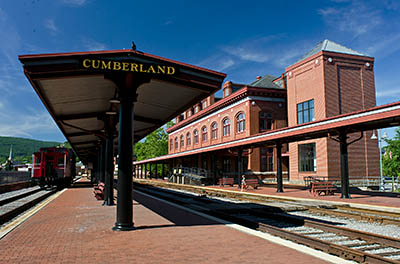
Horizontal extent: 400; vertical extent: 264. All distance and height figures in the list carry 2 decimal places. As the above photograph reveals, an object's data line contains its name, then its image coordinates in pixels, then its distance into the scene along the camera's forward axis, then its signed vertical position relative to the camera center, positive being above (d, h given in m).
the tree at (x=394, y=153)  37.31 +1.28
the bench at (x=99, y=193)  15.41 -1.50
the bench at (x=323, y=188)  19.14 -1.49
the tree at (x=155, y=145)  68.25 +3.78
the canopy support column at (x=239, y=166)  26.80 -0.27
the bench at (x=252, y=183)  25.17 -1.59
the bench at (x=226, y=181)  30.89 -1.78
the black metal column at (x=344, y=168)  17.24 -0.24
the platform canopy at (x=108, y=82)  7.54 +2.26
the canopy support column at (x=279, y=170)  22.09 -0.48
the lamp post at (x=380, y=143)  28.23 +1.93
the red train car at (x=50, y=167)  25.97 -0.46
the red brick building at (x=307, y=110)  31.66 +5.97
